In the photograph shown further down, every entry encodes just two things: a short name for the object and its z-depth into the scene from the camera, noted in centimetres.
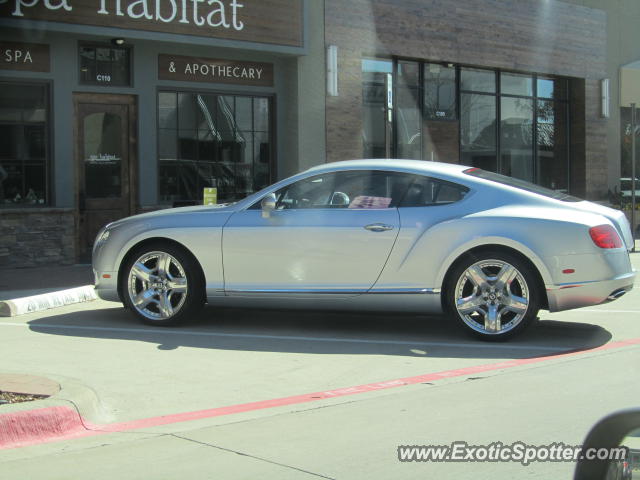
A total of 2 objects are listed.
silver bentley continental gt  743
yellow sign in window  1384
